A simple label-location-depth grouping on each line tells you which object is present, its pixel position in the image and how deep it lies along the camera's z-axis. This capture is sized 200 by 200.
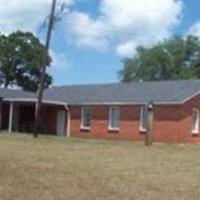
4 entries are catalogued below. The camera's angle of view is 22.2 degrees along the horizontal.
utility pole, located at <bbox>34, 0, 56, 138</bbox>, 30.07
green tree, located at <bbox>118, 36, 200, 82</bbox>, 60.71
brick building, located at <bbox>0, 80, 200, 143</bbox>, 31.78
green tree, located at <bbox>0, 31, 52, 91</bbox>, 60.42
